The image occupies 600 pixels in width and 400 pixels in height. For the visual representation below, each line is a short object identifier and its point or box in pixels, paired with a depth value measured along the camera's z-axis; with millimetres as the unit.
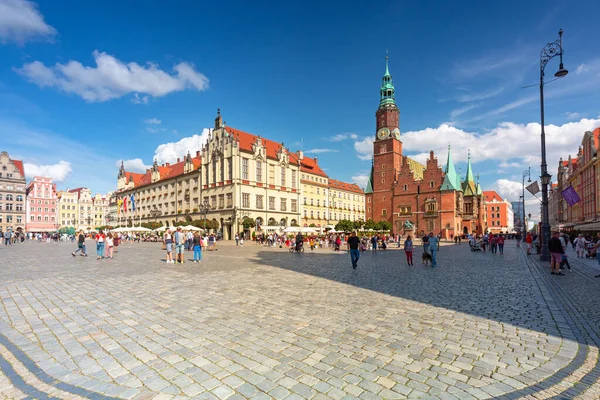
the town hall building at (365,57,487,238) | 67375
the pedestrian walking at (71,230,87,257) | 21567
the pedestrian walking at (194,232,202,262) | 18559
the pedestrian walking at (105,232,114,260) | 20391
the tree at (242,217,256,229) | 49031
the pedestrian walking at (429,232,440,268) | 15750
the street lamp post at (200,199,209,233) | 49688
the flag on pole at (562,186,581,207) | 21562
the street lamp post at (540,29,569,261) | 17797
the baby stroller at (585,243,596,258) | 20250
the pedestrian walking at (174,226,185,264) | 17609
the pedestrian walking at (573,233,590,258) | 21297
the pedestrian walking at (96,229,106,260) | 20391
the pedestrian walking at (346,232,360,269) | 15297
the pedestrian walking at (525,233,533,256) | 23627
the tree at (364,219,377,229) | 56531
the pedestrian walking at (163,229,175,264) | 17427
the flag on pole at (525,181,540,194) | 19588
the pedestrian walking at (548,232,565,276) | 12797
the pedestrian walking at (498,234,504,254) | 25984
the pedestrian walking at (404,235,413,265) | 16906
